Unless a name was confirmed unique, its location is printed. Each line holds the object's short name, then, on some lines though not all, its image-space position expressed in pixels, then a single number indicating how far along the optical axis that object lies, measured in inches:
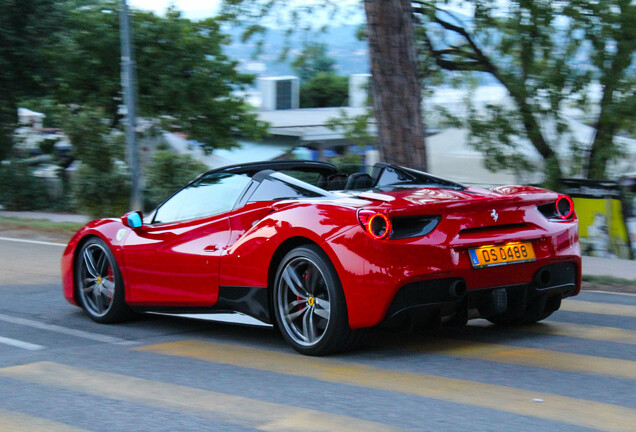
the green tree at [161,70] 919.0
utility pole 657.0
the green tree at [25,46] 936.3
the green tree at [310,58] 749.3
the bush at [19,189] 964.6
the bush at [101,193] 742.5
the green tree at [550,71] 592.1
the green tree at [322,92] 2192.4
